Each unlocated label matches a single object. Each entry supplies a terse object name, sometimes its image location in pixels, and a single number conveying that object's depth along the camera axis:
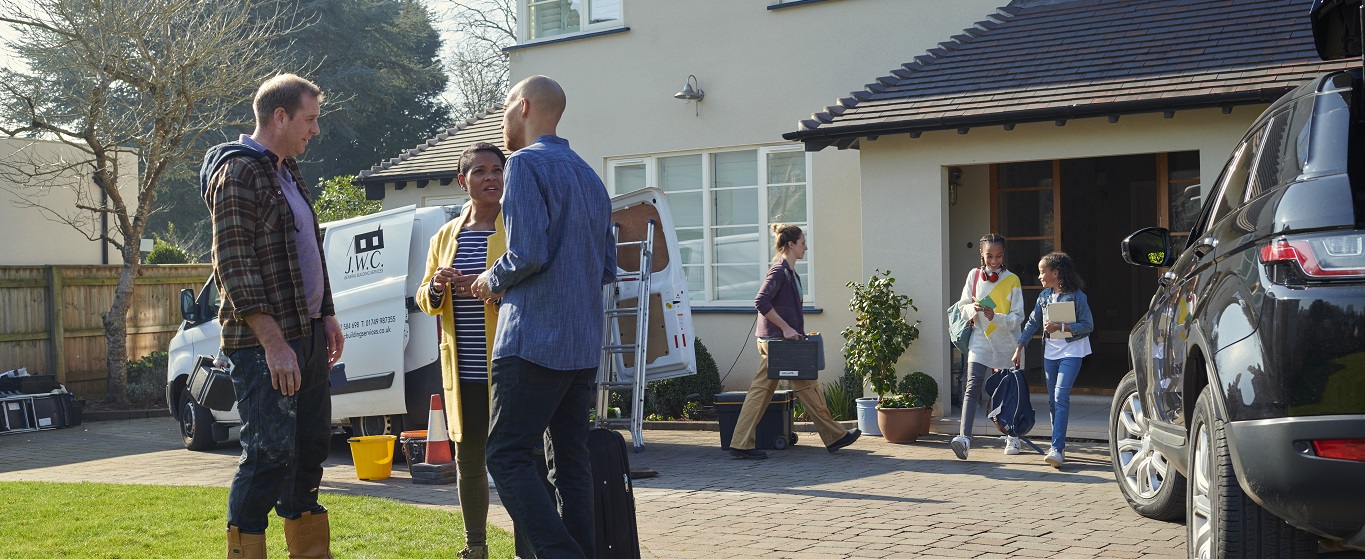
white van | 9.99
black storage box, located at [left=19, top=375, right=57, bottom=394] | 14.50
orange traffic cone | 9.02
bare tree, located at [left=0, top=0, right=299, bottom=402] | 15.91
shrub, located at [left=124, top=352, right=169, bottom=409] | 16.14
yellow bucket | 9.30
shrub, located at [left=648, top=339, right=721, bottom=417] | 13.10
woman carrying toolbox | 10.00
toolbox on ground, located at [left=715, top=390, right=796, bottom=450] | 10.47
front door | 12.43
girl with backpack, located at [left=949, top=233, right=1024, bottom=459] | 9.44
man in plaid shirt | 4.66
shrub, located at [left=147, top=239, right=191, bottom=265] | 21.83
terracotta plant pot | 10.88
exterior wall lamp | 14.20
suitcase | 4.91
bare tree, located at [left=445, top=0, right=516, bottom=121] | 33.75
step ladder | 9.97
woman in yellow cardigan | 5.20
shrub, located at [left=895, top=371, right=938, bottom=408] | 11.50
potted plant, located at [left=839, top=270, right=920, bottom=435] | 11.48
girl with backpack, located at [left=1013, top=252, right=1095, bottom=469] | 9.00
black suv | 3.63
